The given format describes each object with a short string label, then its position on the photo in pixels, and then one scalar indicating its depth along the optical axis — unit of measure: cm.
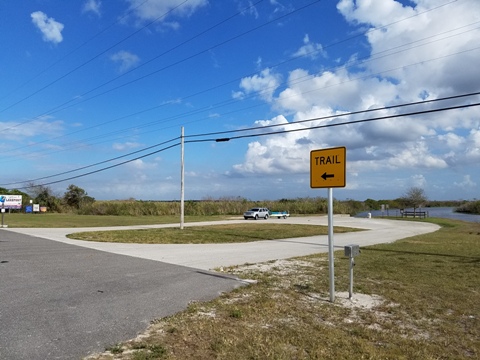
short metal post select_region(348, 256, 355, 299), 752
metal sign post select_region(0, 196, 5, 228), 2888
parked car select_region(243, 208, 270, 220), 4878
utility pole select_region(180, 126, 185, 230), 2719
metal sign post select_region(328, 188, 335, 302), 723
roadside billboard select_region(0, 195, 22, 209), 3499
